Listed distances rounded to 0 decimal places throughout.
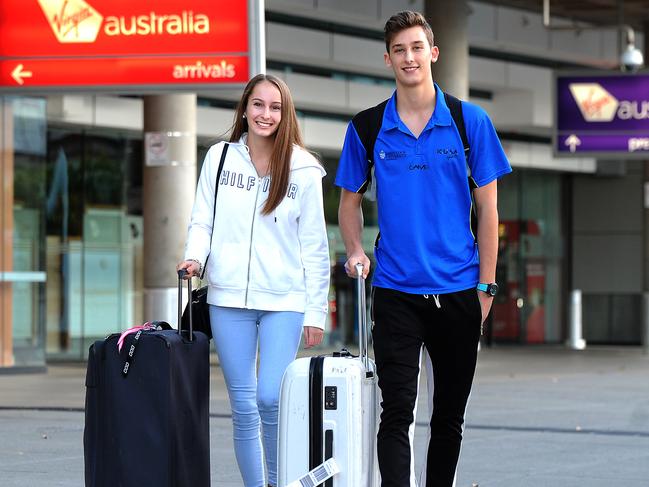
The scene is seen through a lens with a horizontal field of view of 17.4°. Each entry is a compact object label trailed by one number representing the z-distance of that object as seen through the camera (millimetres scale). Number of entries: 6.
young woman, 8238
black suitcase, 7457
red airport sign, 18252
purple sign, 29424
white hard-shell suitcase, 7446
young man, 7631
